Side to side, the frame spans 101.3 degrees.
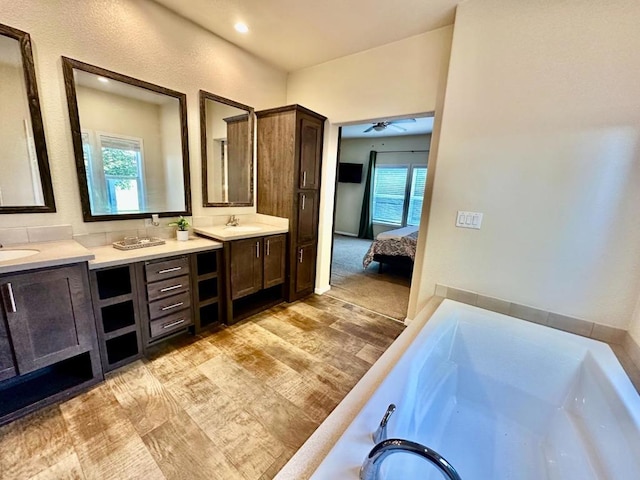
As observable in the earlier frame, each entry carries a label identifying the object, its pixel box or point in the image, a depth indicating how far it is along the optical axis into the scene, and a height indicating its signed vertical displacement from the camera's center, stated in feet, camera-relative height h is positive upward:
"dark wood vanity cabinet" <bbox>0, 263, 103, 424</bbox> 4.60 -3.05
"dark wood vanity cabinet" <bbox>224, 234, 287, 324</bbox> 8.12 -2.92
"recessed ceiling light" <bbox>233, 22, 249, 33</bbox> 7.64 +4.53
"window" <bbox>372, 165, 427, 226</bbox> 20.76 -0.22
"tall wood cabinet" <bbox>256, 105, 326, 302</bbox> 9.12 +0.30
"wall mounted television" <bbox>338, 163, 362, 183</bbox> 23.20 +1.42
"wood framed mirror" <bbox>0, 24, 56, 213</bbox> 5.24 +0.80
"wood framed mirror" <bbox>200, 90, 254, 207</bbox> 8.57 +1.07
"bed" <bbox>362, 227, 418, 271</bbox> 12.89 -2.88
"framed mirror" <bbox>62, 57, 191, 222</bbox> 6.23 +0.86
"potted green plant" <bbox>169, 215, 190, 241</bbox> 7.73 -1.43
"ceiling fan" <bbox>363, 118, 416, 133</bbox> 14.94 +3.67
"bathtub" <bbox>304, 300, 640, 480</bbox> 3.26 -3.29
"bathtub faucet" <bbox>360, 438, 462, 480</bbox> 2.13 -2.23
